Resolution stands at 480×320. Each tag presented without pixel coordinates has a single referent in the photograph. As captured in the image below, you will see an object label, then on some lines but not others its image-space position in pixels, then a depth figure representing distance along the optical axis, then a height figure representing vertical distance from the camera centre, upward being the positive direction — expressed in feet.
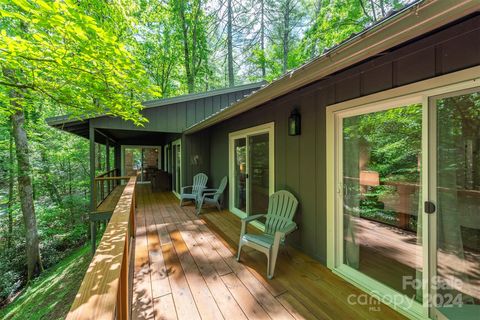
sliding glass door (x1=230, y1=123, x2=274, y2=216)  12.17 -0.76
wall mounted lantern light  9.40 +1.54
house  4.66 -0.02
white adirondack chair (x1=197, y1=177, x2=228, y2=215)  16.46 -3.16
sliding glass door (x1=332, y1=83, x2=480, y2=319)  4.85 -1.26
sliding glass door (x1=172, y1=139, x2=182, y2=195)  22.24 -0.82
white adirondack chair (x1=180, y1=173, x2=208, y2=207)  18.16 -2.48
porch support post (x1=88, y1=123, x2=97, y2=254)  15.44 -1.49
